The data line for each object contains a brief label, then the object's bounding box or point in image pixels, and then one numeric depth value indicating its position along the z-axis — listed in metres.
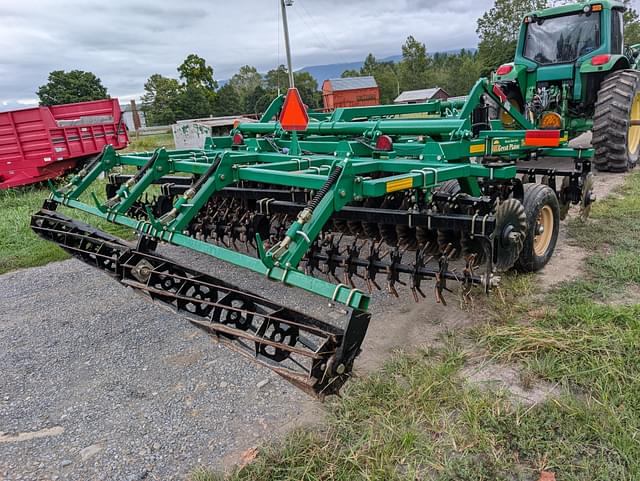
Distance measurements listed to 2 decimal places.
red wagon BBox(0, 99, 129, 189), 8.81
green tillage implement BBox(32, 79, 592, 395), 2.21
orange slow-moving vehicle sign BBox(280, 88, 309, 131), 3.69
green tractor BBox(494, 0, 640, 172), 6.47
